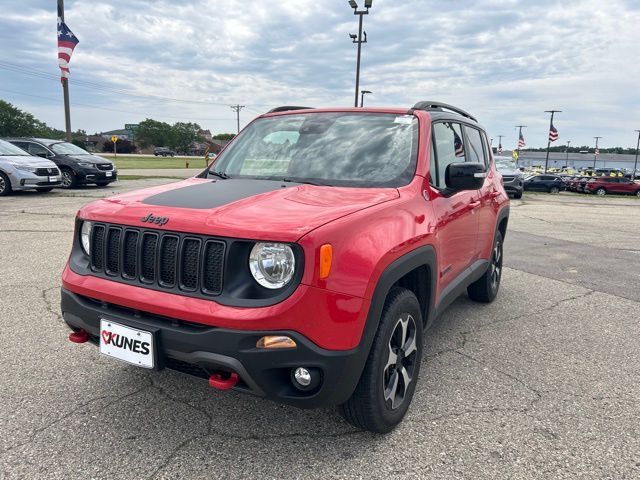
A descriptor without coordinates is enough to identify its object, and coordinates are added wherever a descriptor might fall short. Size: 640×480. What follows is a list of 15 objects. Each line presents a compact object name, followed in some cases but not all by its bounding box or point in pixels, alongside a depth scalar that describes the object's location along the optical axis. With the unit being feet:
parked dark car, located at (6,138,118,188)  48.44
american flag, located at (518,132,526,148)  181.98
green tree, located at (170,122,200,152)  419.13
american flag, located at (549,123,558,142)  146.10
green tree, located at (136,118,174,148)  401.49
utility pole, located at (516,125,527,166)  182.00
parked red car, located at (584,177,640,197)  109.70
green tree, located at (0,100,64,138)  280.10
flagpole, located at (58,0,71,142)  58.18
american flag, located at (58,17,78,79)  56.70
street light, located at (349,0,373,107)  64.14
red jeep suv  6.63
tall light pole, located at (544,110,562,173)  146.54
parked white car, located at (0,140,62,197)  41.11
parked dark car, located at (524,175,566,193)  102.78
